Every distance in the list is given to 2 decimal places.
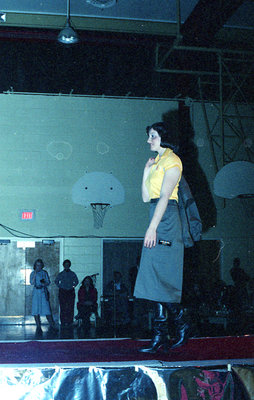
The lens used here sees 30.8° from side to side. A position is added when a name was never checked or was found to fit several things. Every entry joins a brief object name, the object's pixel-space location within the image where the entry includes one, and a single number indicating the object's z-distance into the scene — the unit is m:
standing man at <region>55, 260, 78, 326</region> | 11.02
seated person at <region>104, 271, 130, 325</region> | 10.88
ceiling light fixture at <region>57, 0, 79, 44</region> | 6.95
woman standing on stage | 2.90
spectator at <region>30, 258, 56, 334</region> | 10.27
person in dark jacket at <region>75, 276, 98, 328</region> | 10.85
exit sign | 11.71
